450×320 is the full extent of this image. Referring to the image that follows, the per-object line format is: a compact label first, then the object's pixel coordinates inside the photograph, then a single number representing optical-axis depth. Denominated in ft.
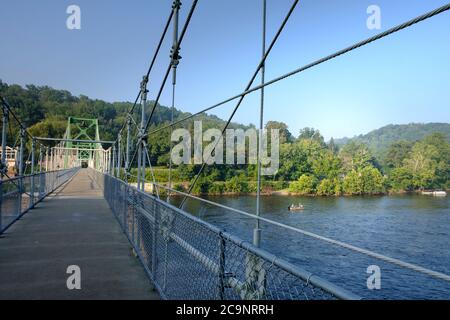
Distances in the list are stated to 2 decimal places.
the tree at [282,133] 167.32
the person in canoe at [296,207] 131.75
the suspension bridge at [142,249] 6.25
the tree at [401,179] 181.40
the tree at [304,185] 192.85
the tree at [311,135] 266.98
